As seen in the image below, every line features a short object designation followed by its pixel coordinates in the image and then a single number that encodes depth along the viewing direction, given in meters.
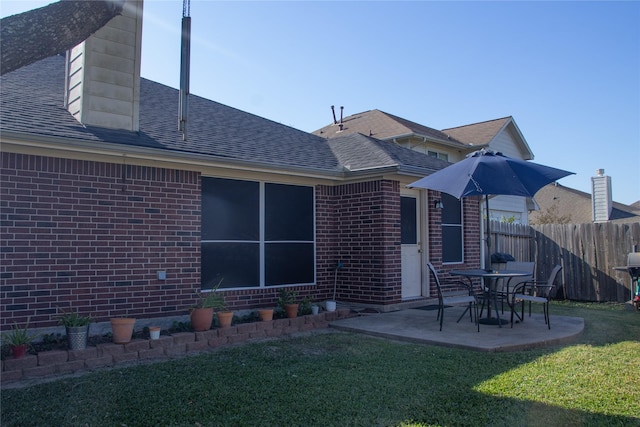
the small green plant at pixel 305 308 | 8.35
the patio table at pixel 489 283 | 7.46
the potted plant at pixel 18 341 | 5.23
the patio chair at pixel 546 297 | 7.34
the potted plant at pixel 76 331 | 5.66
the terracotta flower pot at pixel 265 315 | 7.62
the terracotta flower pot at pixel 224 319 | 7.03
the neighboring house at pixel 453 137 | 18.03
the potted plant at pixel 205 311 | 6.84
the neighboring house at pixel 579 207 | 24.19
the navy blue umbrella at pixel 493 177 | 6.97
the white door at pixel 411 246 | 9.88
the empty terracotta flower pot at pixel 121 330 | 6.03
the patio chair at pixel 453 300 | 7.21
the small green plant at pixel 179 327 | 6.90
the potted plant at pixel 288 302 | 7.96
